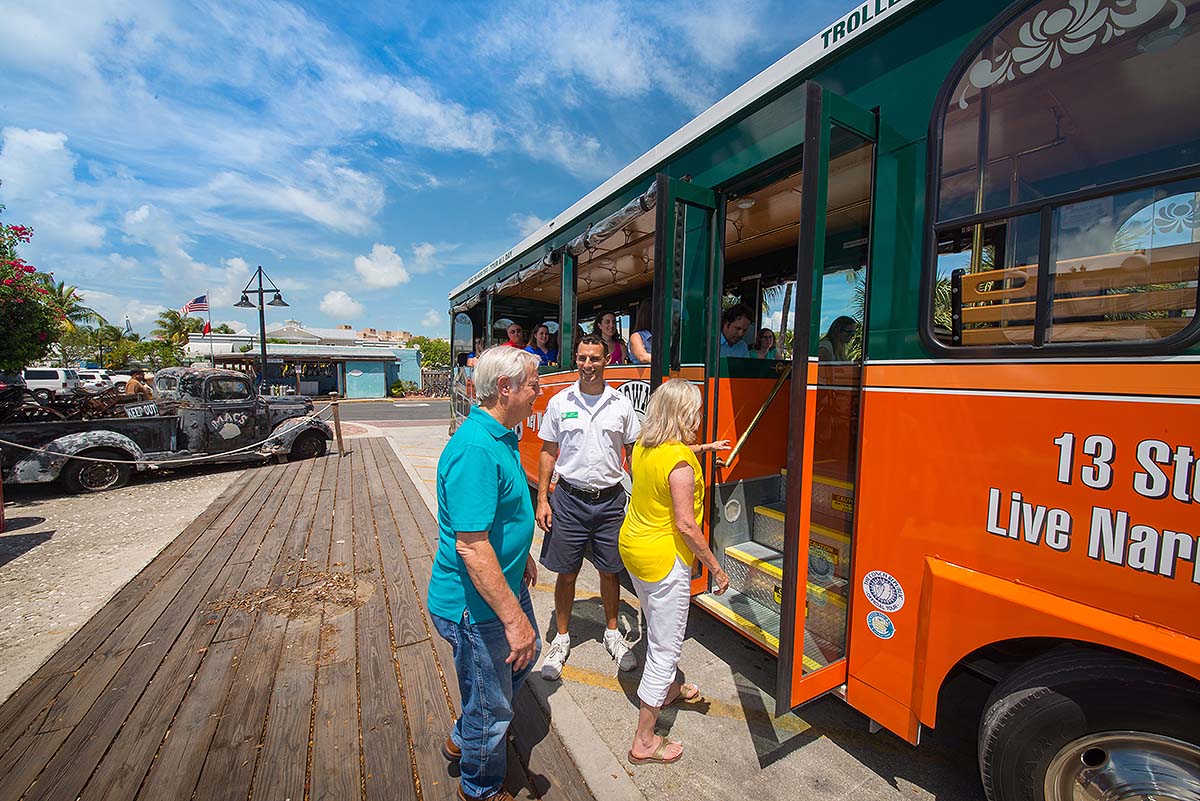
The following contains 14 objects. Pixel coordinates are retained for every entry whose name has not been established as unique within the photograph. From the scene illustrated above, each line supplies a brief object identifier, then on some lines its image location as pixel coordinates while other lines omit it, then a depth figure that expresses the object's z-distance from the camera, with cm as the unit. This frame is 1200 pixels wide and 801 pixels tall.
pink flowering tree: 705
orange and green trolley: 146
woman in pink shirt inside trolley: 427
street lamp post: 1630
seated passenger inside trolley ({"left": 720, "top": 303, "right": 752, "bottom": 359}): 368
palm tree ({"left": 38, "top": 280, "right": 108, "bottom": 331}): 3317
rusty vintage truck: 680
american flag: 2011
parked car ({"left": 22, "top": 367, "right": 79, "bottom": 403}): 2369
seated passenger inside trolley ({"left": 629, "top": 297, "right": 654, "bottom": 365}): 352
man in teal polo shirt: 167
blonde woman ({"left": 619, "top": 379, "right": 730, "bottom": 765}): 219
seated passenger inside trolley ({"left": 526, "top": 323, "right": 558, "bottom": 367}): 610
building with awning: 3003
